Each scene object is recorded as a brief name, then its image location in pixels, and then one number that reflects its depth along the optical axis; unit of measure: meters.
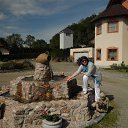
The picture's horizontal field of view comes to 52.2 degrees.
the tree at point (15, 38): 50.71
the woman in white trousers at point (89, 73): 4.93
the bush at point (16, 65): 13.81
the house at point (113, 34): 14.90
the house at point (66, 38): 32.45
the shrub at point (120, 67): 13.93
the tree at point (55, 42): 37.44
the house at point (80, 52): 19.87
